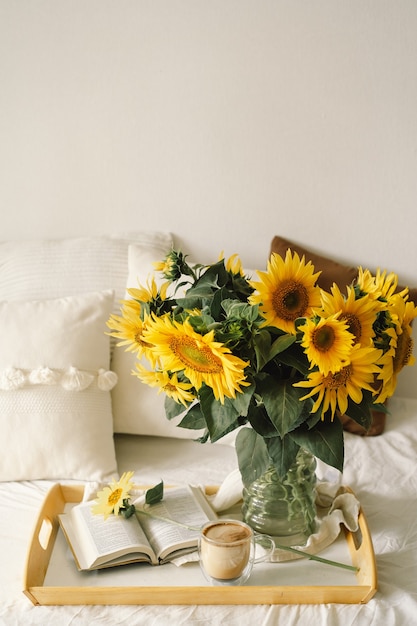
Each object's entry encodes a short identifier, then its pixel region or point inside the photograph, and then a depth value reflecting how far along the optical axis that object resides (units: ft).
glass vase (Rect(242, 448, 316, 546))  3.89
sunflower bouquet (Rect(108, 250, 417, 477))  3.28
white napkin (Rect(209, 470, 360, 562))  3.94
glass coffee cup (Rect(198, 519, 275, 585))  3.48
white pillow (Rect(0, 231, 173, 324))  6.44
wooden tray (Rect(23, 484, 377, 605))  3.55
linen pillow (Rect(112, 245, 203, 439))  5.85
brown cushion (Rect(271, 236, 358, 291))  6.30
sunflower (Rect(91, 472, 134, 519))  4.04
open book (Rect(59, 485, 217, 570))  3.78
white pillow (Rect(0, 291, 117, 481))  5.20
